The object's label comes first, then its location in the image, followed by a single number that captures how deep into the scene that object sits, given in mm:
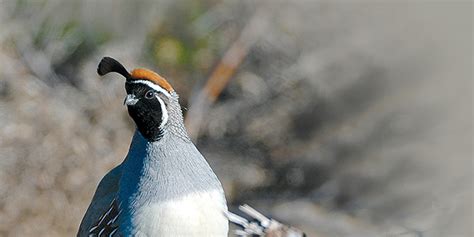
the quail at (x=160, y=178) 6492
